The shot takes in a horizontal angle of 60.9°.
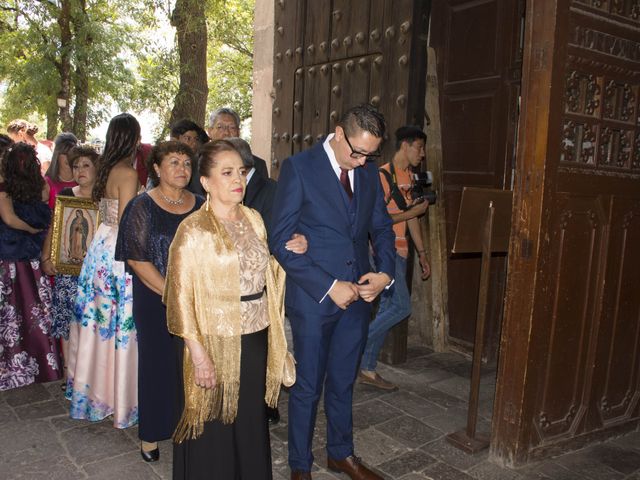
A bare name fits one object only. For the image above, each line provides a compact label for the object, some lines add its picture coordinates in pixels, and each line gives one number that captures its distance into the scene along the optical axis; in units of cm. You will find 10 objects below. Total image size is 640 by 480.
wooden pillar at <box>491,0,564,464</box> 282
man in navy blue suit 260
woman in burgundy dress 394
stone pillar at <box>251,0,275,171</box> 607
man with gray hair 409
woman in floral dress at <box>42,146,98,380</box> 394
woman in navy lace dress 294
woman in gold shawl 226
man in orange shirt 418
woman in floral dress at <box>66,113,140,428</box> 340
